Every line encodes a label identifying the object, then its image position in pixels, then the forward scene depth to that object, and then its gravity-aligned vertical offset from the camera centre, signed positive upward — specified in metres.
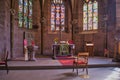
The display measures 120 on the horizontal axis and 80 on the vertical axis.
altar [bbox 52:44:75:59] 11.99 -0.79
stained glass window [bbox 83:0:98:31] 14.59 +1.74
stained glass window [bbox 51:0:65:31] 15.77 +1.84
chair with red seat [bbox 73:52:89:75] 7.11 -0.95
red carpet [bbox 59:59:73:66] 9.55 -1.34
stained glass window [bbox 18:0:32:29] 13.67 +1.75
